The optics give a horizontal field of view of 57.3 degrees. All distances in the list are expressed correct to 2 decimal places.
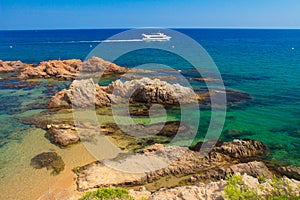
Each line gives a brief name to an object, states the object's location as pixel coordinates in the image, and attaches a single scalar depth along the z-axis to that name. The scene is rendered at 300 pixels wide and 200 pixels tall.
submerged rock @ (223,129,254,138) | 18.44
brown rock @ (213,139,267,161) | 14.96
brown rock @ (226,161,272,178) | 12.62
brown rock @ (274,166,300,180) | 13.06
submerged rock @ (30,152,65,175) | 14.33
